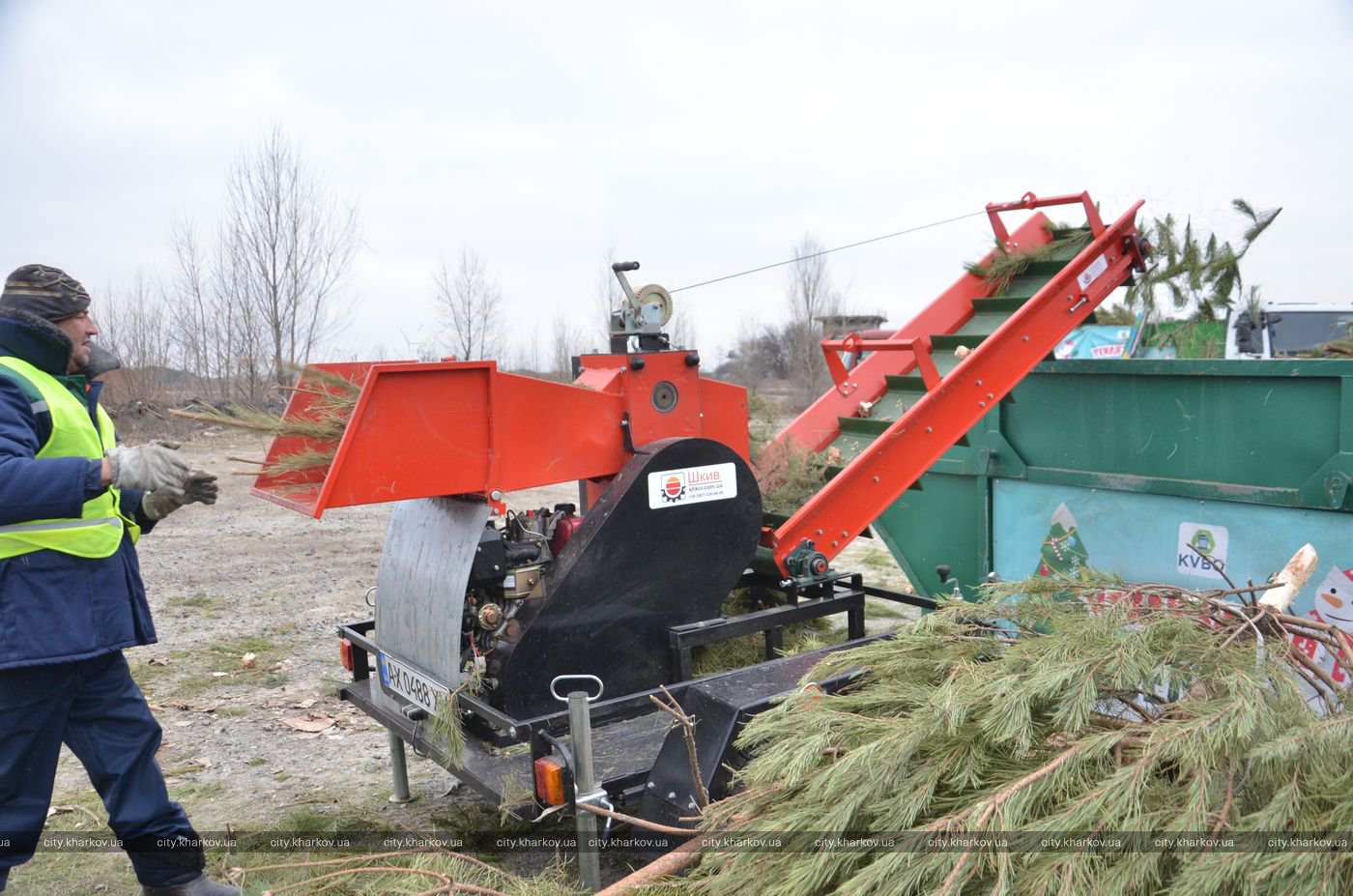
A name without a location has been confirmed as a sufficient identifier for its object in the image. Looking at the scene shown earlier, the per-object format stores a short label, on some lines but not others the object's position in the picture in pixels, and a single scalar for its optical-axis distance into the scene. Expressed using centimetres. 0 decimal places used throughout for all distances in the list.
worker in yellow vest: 292
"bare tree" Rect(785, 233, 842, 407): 2216
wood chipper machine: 309
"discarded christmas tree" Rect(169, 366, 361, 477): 332
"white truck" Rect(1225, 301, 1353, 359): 998
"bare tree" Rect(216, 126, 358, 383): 1689
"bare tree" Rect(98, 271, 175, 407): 1675
